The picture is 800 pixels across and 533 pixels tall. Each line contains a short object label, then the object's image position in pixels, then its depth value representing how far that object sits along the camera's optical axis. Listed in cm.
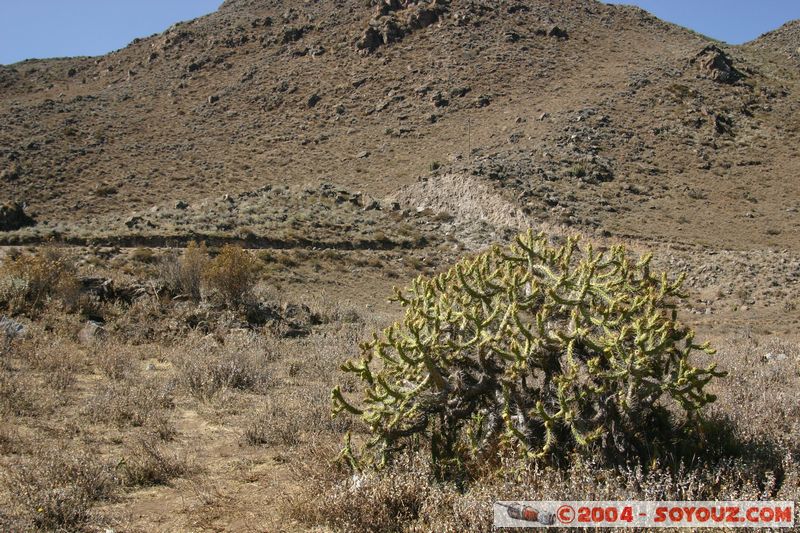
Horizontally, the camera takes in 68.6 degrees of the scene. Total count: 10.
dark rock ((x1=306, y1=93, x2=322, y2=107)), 4841
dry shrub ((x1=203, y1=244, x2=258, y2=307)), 1170
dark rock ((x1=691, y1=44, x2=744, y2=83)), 4288
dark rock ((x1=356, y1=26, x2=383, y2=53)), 5291
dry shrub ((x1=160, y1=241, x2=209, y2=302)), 1199
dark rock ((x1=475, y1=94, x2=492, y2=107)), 4334
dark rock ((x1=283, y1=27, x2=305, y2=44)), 5747
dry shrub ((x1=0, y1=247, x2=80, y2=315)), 976
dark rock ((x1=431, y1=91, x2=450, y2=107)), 4431
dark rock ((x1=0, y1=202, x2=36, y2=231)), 2658
